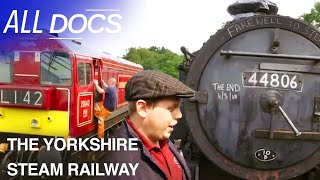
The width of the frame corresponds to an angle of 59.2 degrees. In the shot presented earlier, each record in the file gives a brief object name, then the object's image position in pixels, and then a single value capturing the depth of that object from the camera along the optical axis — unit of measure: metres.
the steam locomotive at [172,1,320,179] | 1.74
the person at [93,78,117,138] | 3.80
